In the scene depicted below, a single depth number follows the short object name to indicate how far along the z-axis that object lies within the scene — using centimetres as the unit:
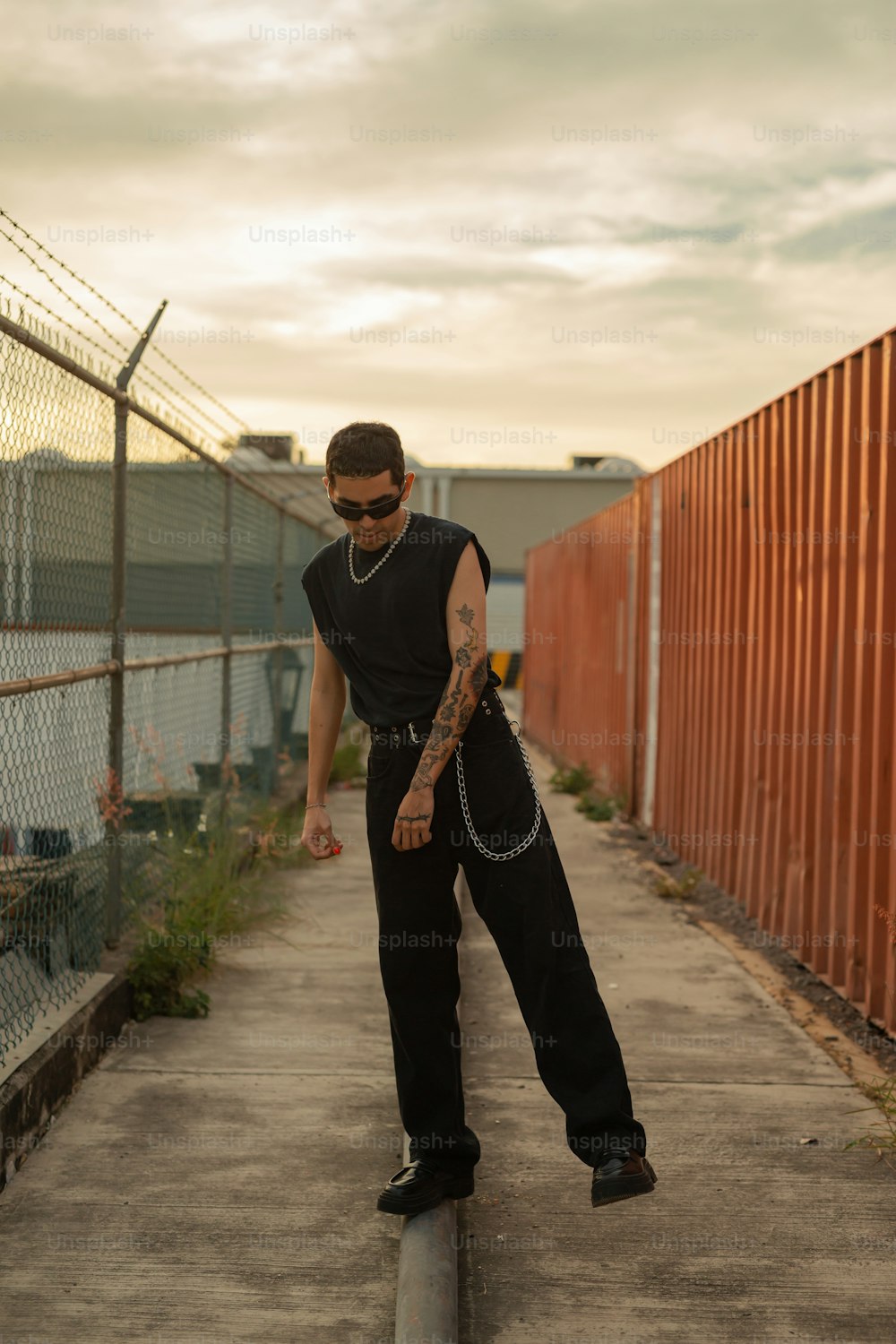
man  343
